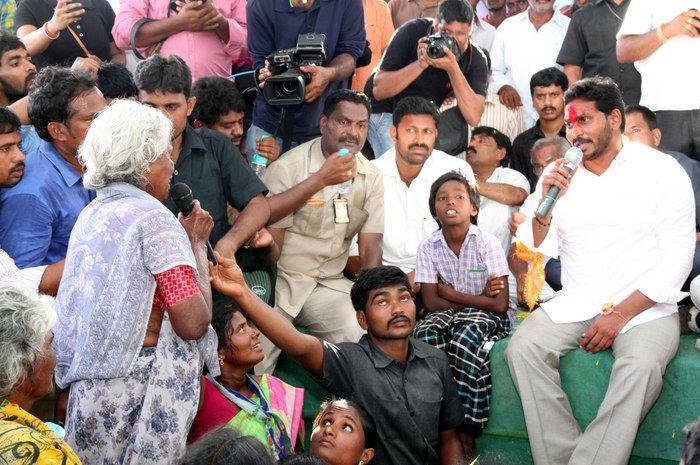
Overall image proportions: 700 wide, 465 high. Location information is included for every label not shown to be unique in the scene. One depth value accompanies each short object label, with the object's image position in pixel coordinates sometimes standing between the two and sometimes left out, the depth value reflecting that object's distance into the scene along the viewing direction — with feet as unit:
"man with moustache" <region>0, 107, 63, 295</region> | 12.27
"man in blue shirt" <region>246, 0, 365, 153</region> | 18.13
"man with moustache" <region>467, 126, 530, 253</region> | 18.79
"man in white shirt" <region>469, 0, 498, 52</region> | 23.44
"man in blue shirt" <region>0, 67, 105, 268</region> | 12.83
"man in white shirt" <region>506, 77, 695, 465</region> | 13.41
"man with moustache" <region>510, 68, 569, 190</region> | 20.36
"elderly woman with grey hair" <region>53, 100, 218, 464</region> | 10.19
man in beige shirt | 16.28
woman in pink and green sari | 12.08
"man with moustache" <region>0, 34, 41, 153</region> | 16.81
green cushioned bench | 14.01
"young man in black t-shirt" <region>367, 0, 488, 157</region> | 19.45
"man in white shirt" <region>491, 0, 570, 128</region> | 22.15
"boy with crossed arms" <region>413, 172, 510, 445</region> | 14.76
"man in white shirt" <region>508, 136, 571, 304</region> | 16.66
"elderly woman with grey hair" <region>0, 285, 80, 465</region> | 8.18
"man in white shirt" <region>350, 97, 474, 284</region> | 18.08
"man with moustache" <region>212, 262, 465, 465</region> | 13.35
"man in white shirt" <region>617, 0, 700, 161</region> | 18.19
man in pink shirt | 18.88
